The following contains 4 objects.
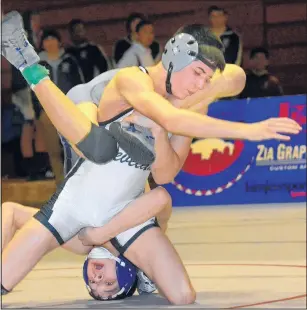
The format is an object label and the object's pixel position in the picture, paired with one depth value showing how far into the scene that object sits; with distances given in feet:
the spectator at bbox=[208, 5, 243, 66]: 38.98
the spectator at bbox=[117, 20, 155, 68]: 36.28
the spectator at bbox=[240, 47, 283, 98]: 40.96
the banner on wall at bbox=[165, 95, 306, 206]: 39.65
